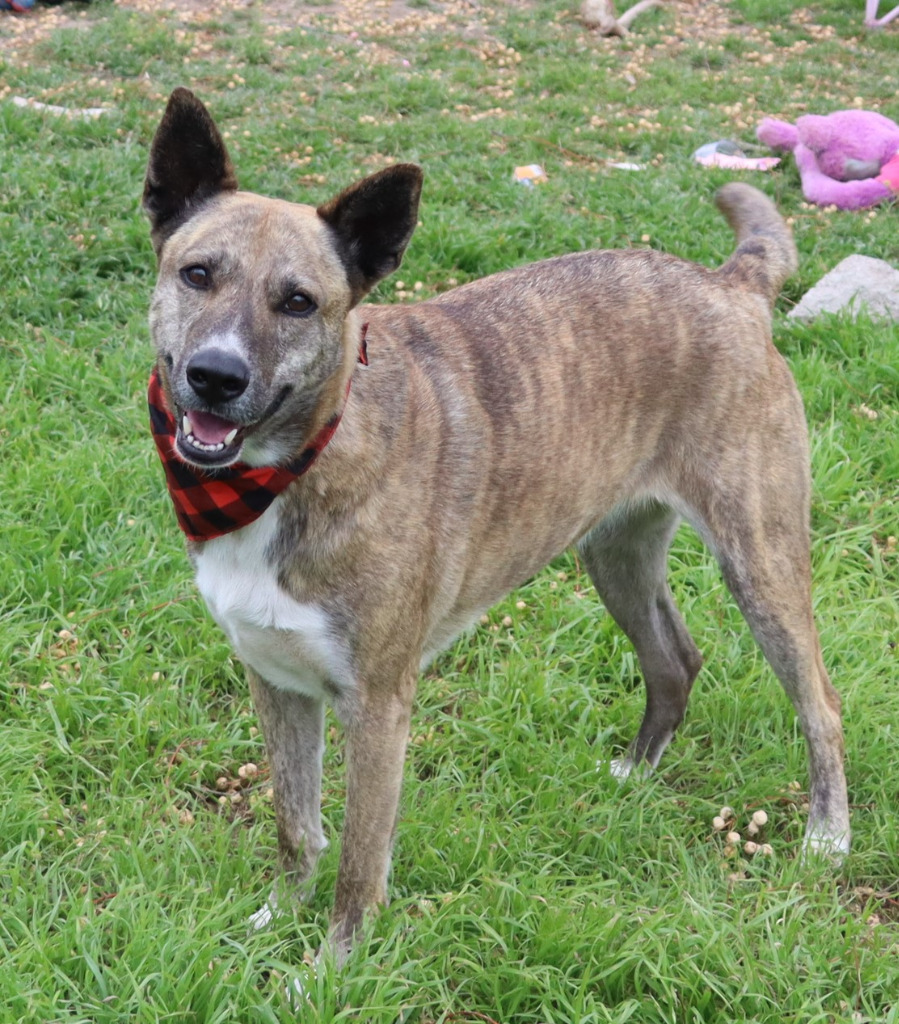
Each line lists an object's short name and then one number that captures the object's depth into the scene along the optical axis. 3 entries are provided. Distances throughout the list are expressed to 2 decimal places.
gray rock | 5.99
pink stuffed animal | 7.50
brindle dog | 2.77
